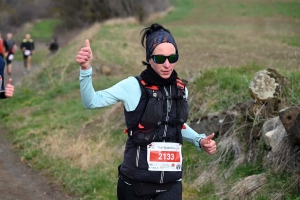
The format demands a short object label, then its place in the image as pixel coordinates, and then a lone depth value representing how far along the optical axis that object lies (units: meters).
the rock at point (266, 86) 11.64
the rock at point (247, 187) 9.79
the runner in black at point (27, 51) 39.65
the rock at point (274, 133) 10.03
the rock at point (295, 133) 9.11
